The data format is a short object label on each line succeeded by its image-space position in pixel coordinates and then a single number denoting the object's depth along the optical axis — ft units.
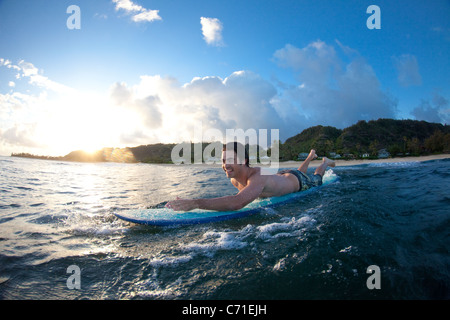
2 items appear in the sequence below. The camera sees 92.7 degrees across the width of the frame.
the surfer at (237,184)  12.03
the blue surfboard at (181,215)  12.22
